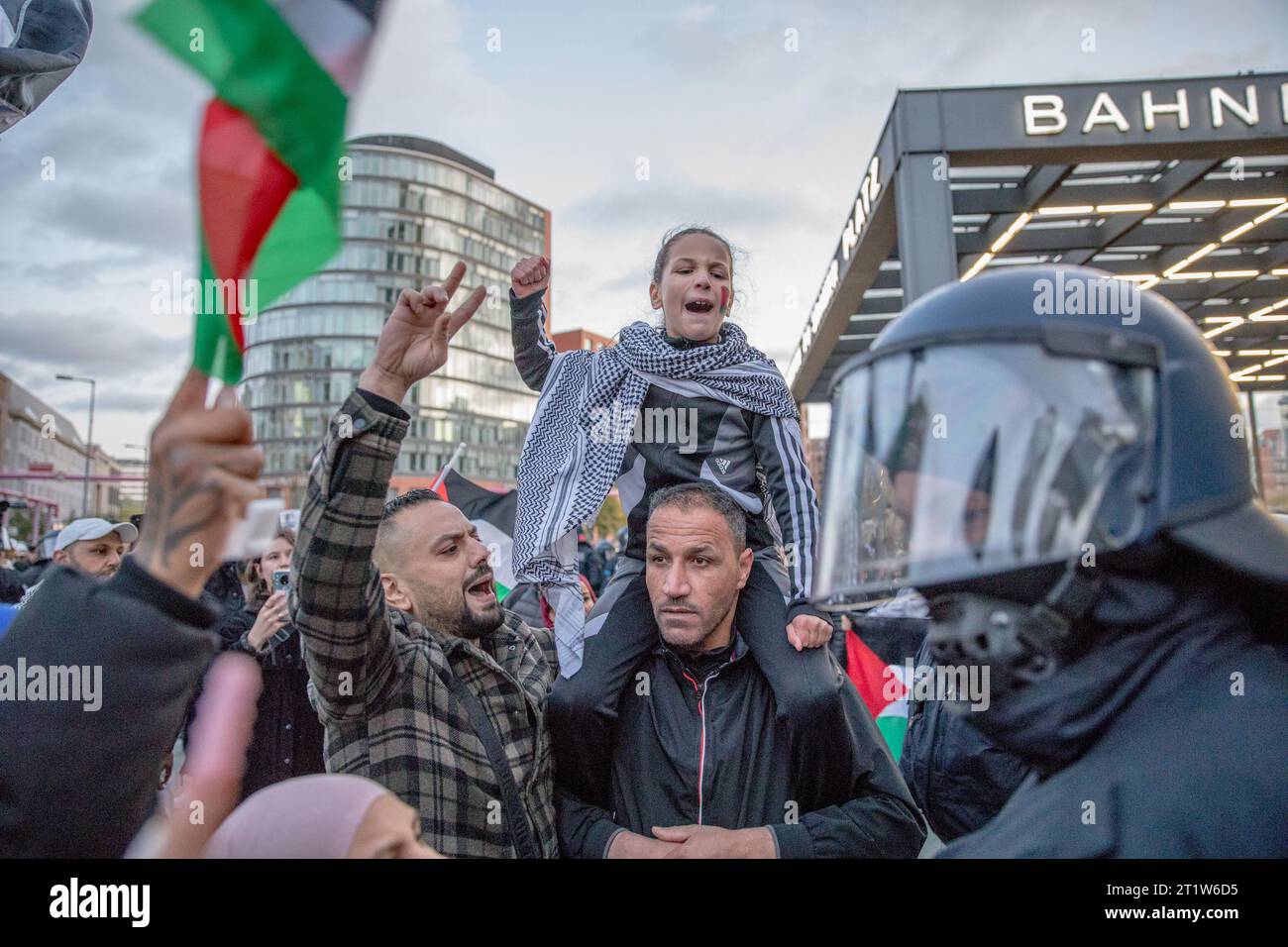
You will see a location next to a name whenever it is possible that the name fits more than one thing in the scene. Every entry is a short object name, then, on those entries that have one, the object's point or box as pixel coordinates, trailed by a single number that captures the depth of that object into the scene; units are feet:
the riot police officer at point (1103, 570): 2.91
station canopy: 24.70
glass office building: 190.70
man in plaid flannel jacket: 5.63
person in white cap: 14.46
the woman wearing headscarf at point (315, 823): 3.24
